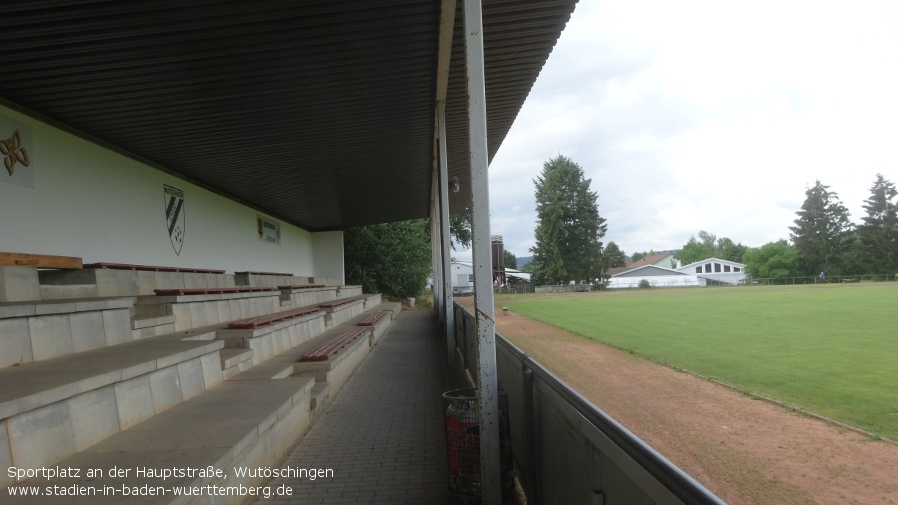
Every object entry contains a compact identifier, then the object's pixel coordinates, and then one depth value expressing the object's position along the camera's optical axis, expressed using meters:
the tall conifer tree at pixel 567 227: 72.94
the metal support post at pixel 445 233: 9.91
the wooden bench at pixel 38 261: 6.09
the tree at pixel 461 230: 54.53
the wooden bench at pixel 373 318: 14.18
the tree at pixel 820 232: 70.06
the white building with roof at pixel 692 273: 85.38
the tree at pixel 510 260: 114.07
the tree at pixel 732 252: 121.81
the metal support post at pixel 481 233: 4.04
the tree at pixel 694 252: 139.73
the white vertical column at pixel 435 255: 21.64
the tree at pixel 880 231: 63.81
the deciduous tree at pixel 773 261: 76.73
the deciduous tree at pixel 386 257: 33.22
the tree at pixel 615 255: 83.70
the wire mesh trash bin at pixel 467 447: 4.09
